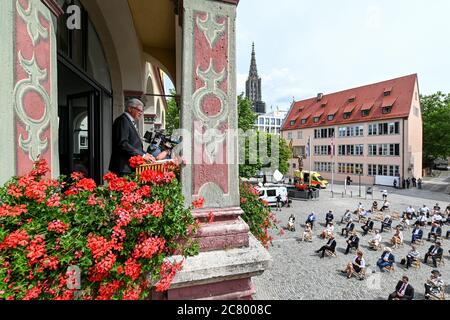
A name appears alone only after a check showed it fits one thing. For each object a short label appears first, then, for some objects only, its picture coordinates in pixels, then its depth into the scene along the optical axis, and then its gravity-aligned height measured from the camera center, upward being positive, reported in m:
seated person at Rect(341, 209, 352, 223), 15.25 -3.94
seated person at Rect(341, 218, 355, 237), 13.72 -4.11
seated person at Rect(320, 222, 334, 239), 13.04 -4.12
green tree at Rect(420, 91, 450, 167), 35.53 +4.35
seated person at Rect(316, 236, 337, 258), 10.95 -4.10
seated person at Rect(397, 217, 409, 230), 15.19 -4.27
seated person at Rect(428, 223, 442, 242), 12.85 -4.14
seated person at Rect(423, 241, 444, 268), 10.02 -4.00
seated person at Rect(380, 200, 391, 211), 18.92 -3.90
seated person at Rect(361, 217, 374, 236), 14.09 -4.11
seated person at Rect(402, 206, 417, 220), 16.92 -4.04
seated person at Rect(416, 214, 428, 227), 15.26 -4.08
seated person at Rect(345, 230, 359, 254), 11.35 -4.06
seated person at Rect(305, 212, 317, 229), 14.89 -3.83
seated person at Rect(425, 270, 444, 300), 7.56 -4.08
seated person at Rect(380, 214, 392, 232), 14.65 -4.04
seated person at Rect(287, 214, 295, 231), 14.61 -4.10
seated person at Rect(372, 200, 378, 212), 19.10 -3.98
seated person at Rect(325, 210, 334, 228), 14.81 -3.76
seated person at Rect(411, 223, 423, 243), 12.38 -4.02
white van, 19.97 -2.99
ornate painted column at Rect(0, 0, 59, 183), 2.20 +0.70
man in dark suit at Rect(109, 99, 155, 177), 2.84 +0.15
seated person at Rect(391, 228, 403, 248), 12.22 -4.22
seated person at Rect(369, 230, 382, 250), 11.83 -4.22
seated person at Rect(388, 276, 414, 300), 7.24 -4.06
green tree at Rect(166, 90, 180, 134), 21.51 +4.10
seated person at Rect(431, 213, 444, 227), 14.52 -3.83
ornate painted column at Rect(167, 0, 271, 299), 2.51 +0.20
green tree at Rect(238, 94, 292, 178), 22.52 +1.79
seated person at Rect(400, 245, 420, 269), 9.91 -4.15
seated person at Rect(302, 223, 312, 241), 12.98 -4.18
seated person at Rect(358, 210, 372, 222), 15.86 -3.94
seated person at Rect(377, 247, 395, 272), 9.56 -4.08
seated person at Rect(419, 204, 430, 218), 16.33 -3.77
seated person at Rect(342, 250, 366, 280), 9.08 -4.15
